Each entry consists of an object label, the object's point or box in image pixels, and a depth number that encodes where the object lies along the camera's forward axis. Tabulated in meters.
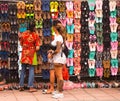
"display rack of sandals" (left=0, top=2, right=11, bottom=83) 10.56
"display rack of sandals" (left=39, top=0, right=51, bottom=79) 10.71
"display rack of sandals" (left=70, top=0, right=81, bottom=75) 10.96
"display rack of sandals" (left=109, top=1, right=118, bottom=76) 11.13
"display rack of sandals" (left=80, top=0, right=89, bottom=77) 11.11
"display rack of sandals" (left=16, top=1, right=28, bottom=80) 10.53
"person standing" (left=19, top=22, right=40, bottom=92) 10.12
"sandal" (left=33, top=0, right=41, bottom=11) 10.64
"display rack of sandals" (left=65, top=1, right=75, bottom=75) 10.89
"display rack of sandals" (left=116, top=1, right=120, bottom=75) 11.26
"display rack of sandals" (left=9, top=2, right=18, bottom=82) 10.68
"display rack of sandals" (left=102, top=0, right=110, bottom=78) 11.20
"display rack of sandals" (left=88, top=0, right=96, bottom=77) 11.07
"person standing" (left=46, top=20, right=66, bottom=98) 9.31
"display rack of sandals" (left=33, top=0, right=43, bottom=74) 10.65
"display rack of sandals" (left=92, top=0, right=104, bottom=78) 11.07
